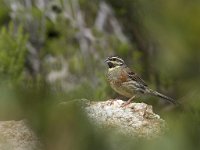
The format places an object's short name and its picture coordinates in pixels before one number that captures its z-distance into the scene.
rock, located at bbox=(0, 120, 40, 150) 4.13
